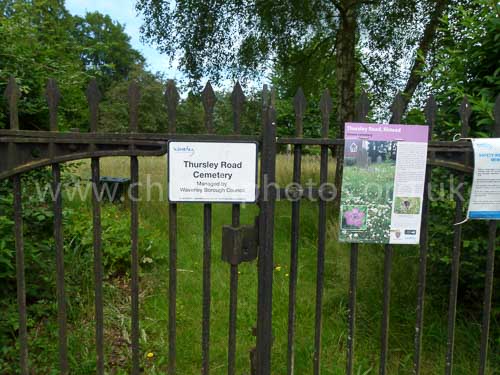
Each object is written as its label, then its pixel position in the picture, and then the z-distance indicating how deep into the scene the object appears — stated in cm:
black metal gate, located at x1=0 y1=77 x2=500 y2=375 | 181
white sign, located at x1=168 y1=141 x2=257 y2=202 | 185
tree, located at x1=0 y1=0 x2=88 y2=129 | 312
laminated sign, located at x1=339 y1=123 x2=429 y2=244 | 194
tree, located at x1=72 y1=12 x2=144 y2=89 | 4220
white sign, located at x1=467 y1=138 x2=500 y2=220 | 199
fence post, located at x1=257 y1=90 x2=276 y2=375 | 187
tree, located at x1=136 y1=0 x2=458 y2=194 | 700
